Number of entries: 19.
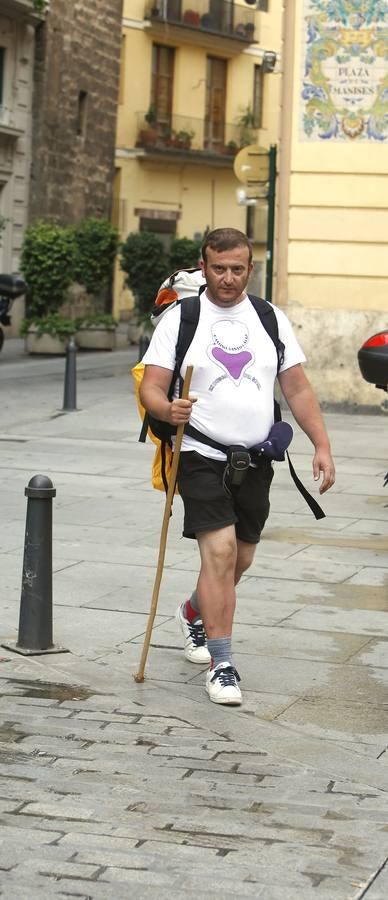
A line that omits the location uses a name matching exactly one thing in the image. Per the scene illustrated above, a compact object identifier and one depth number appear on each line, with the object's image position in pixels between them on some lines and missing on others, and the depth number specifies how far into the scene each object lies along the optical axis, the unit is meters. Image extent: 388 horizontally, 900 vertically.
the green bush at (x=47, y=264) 26.86
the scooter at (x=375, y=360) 9.65
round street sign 18.39
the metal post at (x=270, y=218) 17.84
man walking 5.77
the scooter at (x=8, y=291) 24.82
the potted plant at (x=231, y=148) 45.13
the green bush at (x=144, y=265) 28.86
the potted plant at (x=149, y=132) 42.47
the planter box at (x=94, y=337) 28.28
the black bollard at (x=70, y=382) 16.55
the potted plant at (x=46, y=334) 26.16
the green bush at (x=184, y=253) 29.56
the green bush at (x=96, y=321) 28.27
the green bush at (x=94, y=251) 28.41
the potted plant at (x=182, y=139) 43.34
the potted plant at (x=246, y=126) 45.62
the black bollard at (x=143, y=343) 20.68
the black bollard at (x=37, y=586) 6.54
